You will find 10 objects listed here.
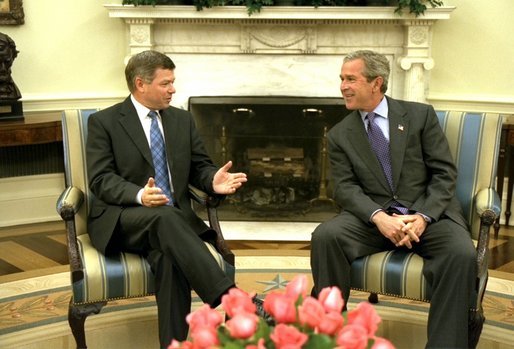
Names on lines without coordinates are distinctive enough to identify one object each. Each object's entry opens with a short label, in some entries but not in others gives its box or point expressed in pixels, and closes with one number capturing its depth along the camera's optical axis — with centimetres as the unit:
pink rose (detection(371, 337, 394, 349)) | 133
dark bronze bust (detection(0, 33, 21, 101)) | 412
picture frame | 445
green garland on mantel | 446
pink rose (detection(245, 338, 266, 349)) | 131
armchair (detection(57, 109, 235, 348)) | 258
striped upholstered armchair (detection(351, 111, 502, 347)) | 257
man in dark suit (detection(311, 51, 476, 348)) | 264
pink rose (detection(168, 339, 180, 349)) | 133
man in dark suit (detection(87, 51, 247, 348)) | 259
